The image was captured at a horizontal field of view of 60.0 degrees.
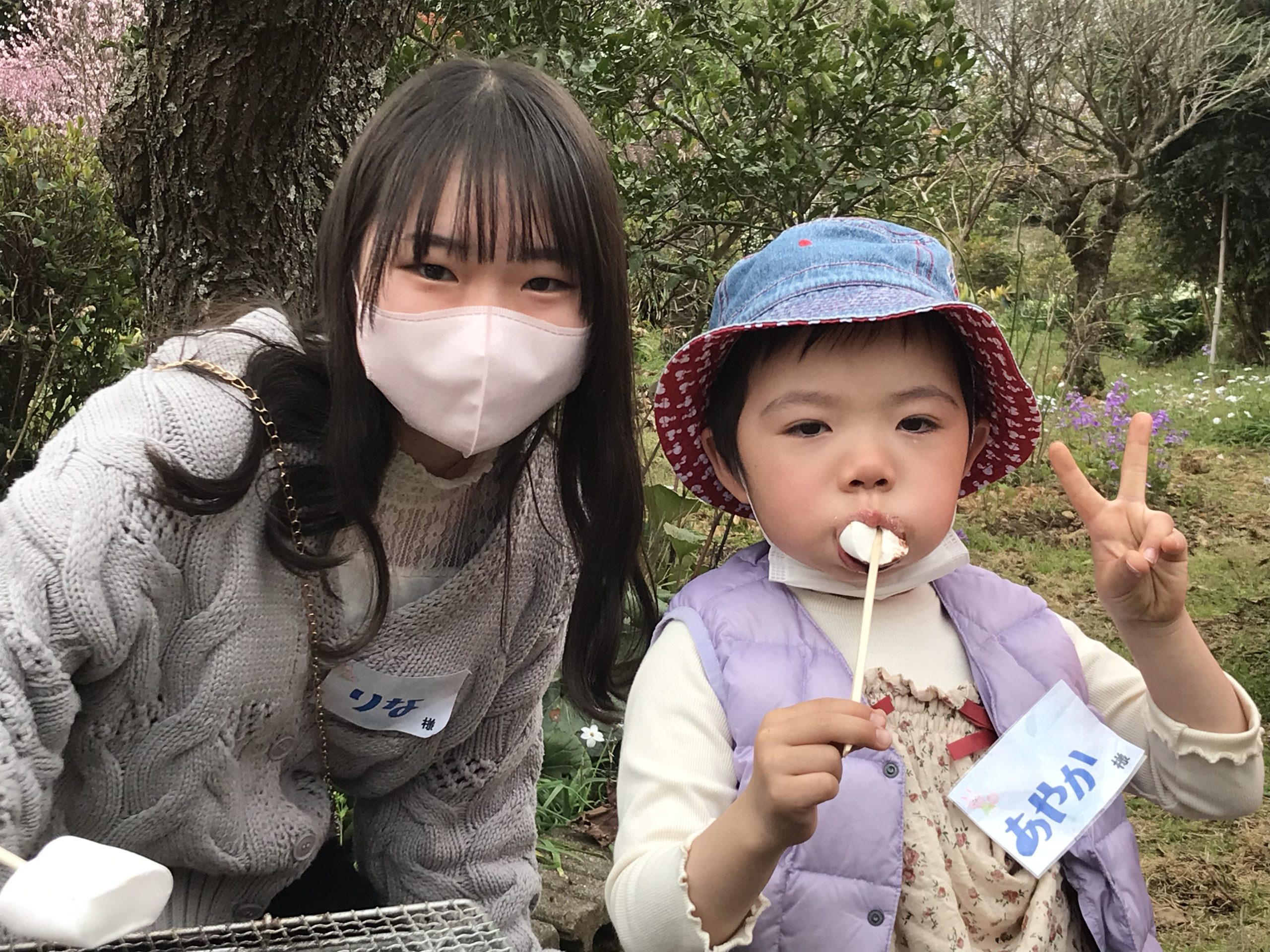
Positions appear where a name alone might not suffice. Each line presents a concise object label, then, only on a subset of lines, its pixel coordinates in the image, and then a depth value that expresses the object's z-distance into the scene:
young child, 1.15
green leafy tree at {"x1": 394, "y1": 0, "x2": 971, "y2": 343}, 2.73
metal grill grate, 1.04
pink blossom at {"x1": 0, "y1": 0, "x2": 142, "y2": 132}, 4.00
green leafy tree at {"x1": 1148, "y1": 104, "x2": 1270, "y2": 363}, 10.24
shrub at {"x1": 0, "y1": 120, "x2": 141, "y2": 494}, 2.82
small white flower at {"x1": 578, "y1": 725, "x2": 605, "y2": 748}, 2.64
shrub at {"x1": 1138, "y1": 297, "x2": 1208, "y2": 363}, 12.02
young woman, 1.19
